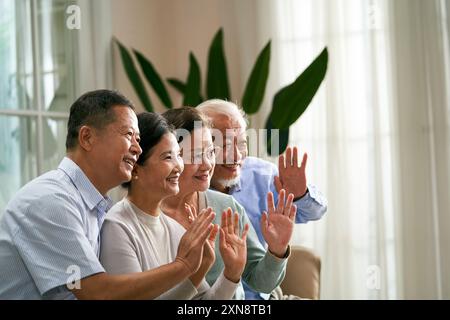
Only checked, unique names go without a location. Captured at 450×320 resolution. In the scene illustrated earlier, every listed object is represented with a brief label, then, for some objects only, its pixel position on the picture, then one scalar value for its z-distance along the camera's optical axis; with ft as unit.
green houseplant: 20.88
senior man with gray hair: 14.44
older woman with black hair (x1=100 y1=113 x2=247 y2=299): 12.91
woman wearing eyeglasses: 13.49
